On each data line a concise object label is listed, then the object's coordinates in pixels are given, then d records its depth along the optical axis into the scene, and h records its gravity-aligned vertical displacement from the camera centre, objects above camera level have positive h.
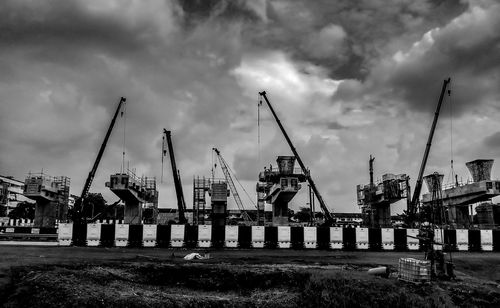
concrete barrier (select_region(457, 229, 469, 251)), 30.77 -1.13
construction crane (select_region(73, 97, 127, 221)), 61.47 +6.33
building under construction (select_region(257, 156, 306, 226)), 49.34 +3.44
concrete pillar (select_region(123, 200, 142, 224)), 54.03 +0.72
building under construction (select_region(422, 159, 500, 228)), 56.09 +3.87
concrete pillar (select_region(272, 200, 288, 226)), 52.72 +1.28
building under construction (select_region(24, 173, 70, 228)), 54.62 +2.52
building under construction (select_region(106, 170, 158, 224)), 49.06 +2.96
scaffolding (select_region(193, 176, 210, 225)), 70.31 +3.95
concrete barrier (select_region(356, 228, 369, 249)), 29.61 -1.15
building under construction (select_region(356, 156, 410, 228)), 61.62 +3.58
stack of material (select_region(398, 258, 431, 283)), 13.34 -1.40
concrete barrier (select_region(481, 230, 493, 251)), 30.97 -1.18
